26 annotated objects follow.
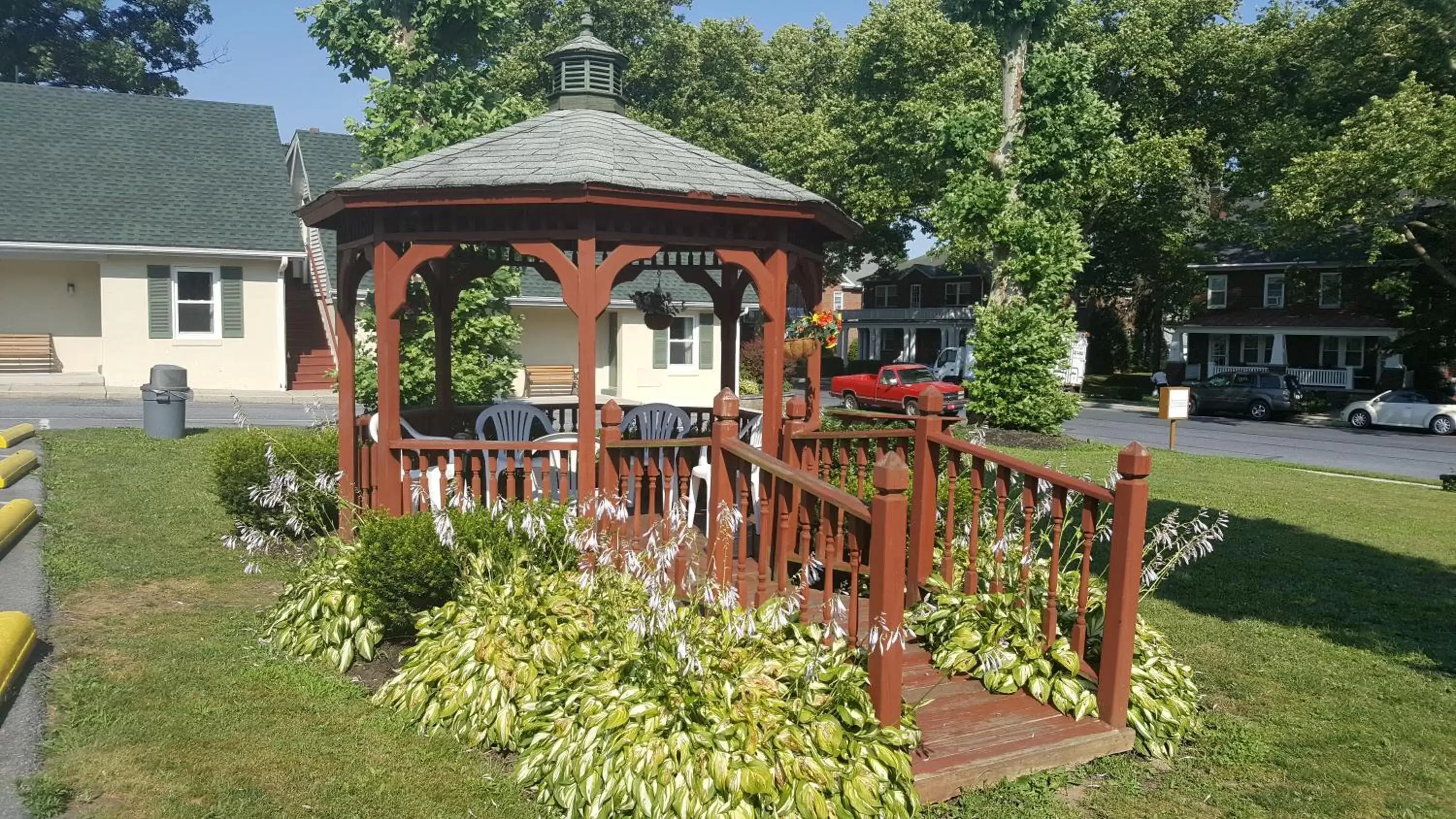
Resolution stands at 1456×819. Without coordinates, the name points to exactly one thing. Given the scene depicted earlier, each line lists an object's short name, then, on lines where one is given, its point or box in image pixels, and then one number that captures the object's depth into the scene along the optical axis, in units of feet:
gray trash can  47.06
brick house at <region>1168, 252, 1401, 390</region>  117.91
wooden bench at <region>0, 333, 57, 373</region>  71.51
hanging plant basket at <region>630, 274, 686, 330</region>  34.04
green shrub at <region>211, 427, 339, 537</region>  26.81
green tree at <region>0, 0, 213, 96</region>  120.37
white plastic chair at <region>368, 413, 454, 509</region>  22.03
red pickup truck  93.61
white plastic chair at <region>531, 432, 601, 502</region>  23.50
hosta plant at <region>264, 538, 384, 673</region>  18.86
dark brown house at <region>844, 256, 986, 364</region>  169.48
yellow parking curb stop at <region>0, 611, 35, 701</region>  15.69
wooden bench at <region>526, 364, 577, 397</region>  86.12
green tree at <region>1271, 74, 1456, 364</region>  79.36
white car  87.56
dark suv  101.91
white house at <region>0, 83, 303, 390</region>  72.54
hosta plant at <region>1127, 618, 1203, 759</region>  16.30
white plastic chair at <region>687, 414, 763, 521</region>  21.26
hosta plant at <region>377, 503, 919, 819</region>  13.19
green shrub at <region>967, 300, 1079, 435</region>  65.82
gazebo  21.57
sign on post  58.75
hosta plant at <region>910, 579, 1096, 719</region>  16.53
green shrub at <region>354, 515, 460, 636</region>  18.42
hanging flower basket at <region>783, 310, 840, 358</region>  28.07
